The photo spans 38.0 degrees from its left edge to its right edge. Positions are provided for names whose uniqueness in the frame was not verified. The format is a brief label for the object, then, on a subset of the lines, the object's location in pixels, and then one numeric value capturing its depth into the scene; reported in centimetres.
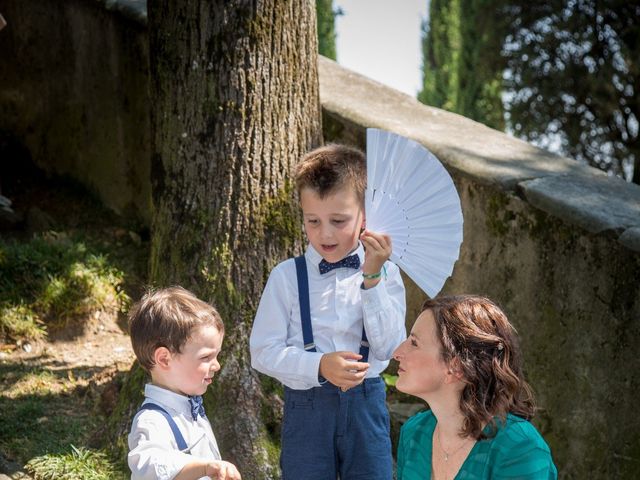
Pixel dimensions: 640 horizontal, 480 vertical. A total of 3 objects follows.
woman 259
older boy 301
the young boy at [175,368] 269
